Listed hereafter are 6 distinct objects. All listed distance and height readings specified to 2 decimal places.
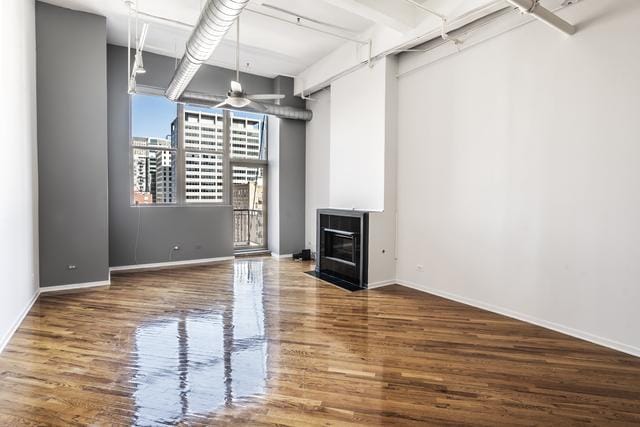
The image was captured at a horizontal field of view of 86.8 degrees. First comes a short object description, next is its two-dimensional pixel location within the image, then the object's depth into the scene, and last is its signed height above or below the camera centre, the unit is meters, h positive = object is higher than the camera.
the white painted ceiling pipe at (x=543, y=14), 2.97 +1.75
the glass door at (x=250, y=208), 7.73 -0.10
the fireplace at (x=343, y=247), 5.16 -0.73
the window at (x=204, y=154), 6.83 +1.02
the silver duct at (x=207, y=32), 3.17 +1.86
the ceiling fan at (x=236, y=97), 4.33 +1.38
